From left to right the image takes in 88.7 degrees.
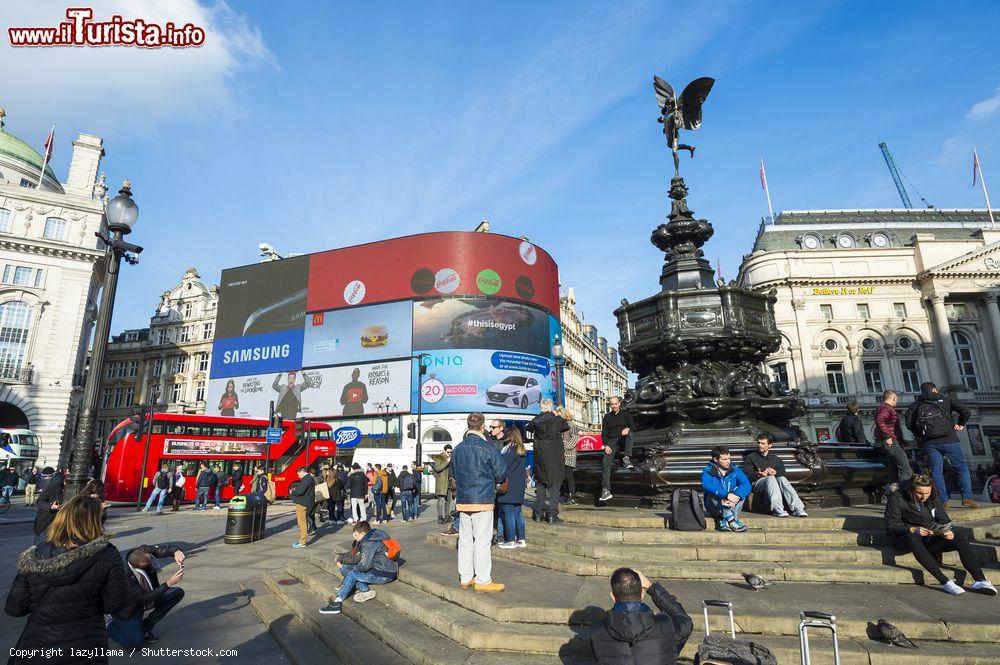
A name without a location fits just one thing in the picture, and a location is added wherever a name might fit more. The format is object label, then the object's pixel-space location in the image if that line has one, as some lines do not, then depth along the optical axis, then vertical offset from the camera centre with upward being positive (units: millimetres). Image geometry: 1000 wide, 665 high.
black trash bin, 11000 -1172
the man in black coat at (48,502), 7219 -487
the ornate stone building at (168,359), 55344 +11837
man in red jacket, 6773 +74
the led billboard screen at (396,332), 39969 +10417
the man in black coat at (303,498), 10469 -720
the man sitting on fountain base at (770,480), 5943 -366
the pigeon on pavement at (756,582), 4172 -1057
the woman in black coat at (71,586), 2725 -621
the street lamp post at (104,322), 6656 +2010
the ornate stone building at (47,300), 37188 +12668
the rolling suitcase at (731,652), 2850 -1112
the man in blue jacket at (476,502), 4652 -405
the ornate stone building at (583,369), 58031 +10752
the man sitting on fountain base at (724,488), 5492 -407
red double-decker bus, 20031 +592
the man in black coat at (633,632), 2740 -955
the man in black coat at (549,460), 6668 -59
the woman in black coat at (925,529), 4162 -716
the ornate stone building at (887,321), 39094 +9631
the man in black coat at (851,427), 8219 +301
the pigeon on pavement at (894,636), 3309 -1208
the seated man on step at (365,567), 5161 -1095
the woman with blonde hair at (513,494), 6085 -436
